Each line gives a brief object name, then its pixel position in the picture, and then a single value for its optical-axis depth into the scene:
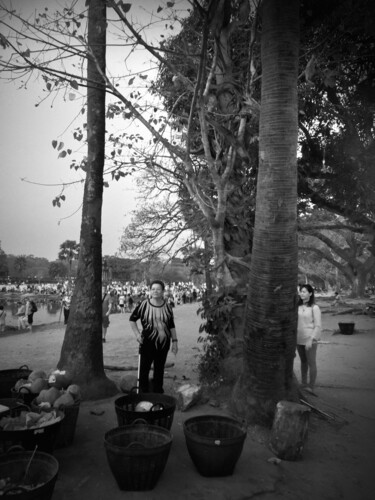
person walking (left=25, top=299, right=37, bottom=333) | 18.58
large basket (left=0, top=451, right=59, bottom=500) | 2.76
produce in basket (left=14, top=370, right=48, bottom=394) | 4.32
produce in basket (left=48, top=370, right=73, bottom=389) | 4.52
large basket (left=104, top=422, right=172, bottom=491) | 3.06
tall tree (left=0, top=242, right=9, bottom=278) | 105.82
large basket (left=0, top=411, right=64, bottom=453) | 3.20
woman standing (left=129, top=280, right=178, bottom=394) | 5.40
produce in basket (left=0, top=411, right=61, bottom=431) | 3.32
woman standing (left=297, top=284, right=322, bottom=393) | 6.18
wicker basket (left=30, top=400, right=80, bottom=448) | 3.95
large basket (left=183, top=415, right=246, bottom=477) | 3.37
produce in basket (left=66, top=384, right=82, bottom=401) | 4.27
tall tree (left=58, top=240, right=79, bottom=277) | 91.49
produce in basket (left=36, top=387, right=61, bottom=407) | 4.02
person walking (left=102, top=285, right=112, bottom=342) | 11.38
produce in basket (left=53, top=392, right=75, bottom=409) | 3.91
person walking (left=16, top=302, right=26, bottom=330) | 19.02
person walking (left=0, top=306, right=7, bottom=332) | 17.70
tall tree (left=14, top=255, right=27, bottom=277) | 116.19
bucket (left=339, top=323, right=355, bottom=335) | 14.07
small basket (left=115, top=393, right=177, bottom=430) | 3.92
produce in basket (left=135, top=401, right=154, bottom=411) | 4.17
